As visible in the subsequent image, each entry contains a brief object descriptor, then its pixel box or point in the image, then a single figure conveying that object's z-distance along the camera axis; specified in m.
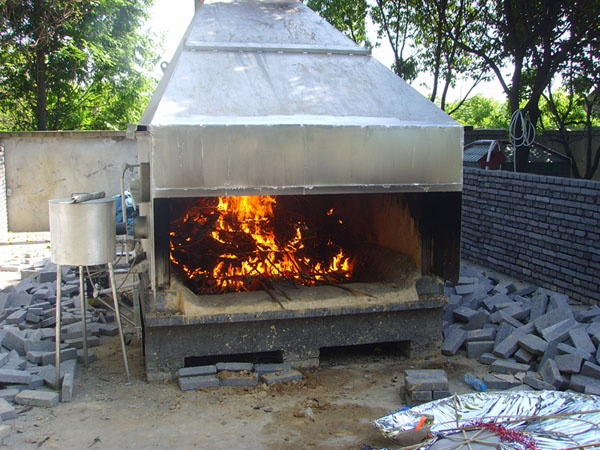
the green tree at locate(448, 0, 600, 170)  11.58
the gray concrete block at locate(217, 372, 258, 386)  4.89
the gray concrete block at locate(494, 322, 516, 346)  5.66
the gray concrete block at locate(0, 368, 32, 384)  4.79
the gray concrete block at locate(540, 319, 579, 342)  5.39
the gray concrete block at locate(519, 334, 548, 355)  5.23
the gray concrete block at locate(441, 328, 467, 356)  5.60
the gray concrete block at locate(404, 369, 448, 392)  4.50
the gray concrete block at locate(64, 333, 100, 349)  5.77
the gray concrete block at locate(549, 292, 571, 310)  6.04
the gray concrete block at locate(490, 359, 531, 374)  5.11
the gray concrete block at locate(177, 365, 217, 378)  4.91
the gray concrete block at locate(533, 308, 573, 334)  5.70
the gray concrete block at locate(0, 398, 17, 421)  4.30
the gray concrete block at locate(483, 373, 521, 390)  4.86
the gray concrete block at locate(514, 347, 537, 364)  5.26
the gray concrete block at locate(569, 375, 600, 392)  4.64
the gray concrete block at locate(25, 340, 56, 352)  5.49
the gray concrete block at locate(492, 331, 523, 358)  5.38
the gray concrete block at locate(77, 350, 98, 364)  5.47
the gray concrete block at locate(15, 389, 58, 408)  4.57
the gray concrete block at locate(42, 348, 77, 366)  5.24
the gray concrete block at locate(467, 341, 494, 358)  5.59
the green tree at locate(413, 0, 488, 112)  14.45
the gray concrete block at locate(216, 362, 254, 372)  5.02
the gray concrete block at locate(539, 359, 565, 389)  4.79
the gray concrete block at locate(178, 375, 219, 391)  4.85
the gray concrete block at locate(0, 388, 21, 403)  4.60
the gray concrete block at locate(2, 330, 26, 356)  5.50
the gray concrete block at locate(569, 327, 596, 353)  5.15
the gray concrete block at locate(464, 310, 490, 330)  6.02
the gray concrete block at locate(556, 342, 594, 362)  5.00
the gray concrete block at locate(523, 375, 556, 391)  4.71
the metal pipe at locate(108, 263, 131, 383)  4.95
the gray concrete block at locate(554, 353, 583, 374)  4.85
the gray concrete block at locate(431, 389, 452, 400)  4.50
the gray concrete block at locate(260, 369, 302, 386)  4.95
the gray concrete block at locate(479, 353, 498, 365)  5.38
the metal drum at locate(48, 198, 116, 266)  4.76
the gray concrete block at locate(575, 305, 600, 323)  6.00
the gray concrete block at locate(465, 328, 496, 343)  5.71
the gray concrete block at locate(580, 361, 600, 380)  4.77
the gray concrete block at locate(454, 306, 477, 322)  6.03
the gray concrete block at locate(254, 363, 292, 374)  5.09
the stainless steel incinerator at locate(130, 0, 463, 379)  4.54
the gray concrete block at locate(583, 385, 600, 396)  4.53
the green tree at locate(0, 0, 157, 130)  15.95
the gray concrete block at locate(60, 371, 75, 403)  4.67
